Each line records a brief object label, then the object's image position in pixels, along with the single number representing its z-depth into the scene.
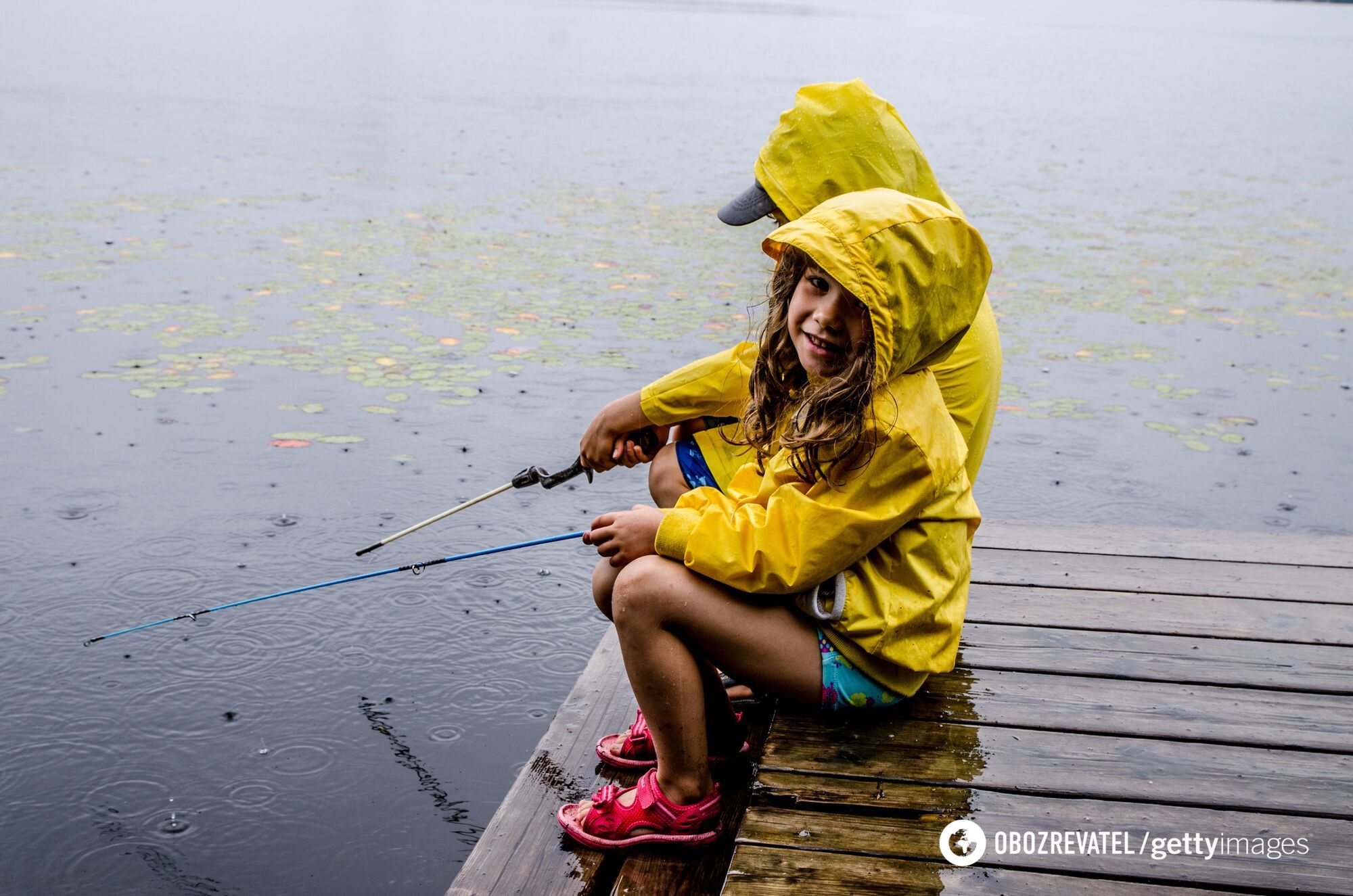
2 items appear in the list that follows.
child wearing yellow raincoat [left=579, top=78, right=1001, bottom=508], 2.29
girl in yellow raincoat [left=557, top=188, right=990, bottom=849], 1.80
